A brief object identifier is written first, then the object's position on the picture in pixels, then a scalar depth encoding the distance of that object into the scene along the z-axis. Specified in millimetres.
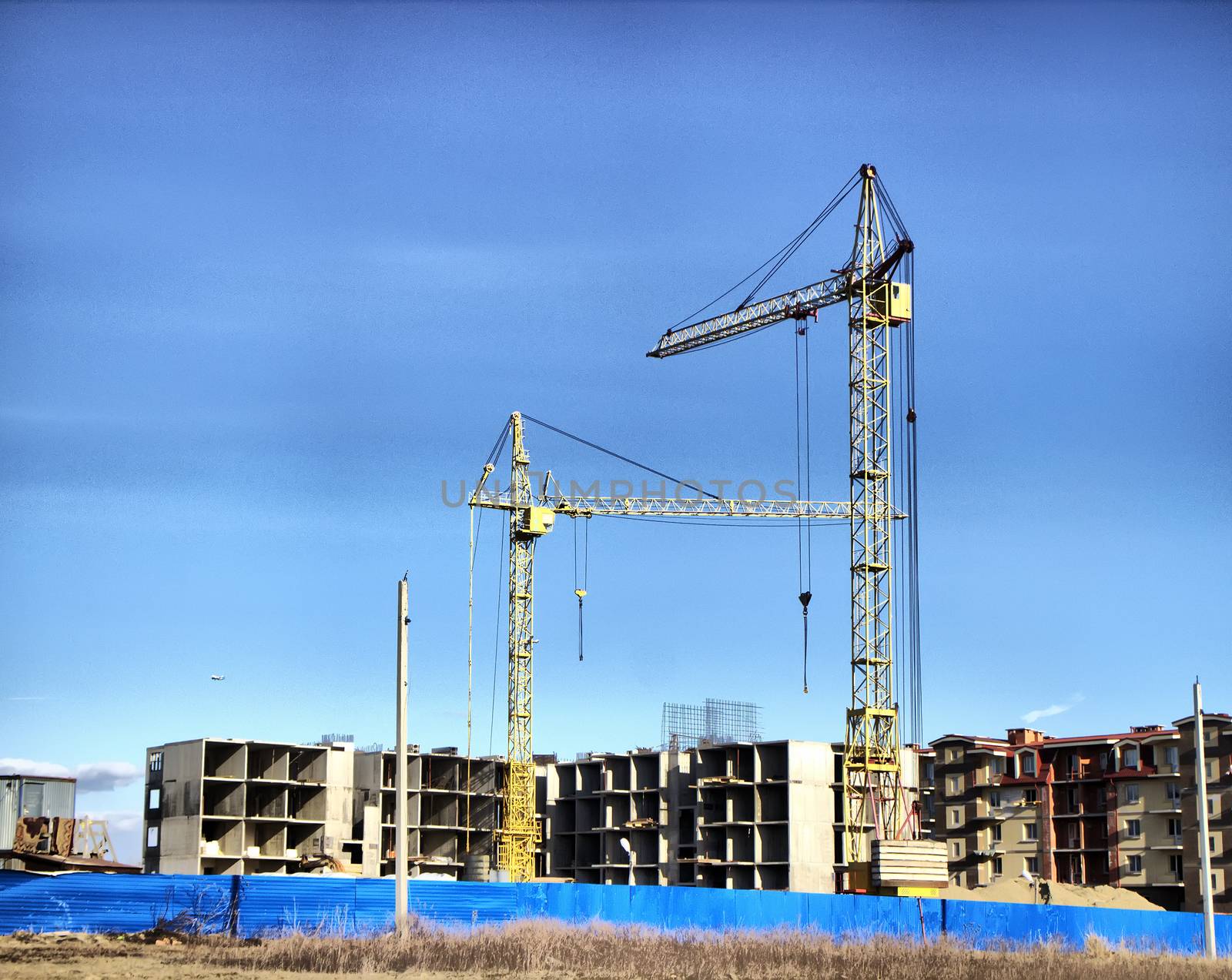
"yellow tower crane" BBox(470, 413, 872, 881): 99125
